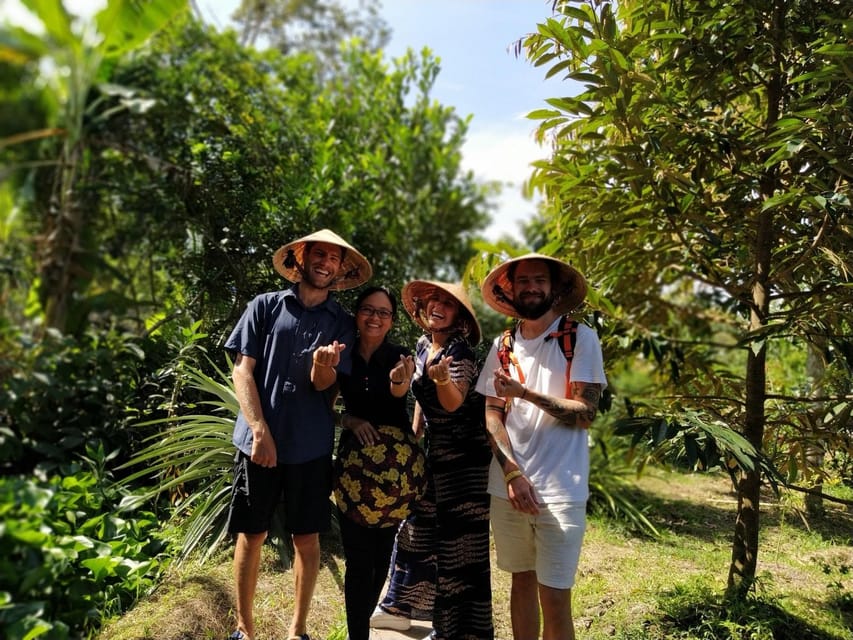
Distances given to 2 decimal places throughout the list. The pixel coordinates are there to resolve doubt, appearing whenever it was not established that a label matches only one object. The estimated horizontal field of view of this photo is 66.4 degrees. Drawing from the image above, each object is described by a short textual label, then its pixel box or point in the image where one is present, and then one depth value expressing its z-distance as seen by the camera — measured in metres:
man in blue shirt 2.84
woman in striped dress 2.97
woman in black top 2.75
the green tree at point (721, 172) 3.00
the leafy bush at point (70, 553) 1.80
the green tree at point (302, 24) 18.67
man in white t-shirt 2.61
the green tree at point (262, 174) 3.45
